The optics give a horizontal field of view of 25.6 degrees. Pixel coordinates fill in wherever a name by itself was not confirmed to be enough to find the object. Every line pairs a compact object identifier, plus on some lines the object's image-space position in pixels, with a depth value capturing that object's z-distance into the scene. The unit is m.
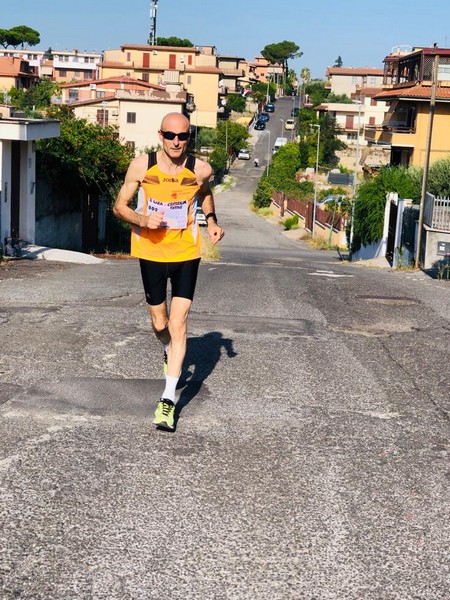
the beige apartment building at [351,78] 156.25
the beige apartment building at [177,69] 124.62
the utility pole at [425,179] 28.00
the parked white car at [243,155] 119.06
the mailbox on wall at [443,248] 26.41
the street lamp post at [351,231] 45.79
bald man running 6.26
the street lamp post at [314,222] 64.65
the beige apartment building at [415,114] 63.53
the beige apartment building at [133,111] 86.56
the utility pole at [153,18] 124.39
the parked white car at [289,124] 142.50
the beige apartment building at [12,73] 125.06
